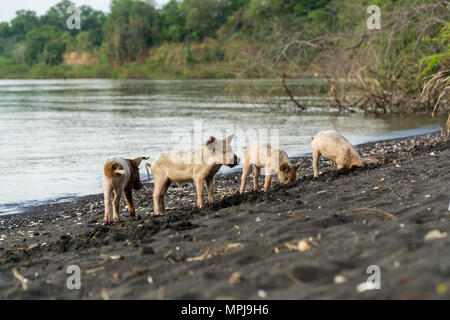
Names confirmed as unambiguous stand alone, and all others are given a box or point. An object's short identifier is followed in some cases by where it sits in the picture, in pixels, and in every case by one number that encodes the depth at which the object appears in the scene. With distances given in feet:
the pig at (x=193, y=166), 26.63
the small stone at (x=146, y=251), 16.87
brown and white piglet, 26.68
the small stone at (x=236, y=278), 13.70
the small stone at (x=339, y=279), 12.80
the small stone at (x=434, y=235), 14.31
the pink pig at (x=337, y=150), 32.22
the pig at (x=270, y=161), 29.81
